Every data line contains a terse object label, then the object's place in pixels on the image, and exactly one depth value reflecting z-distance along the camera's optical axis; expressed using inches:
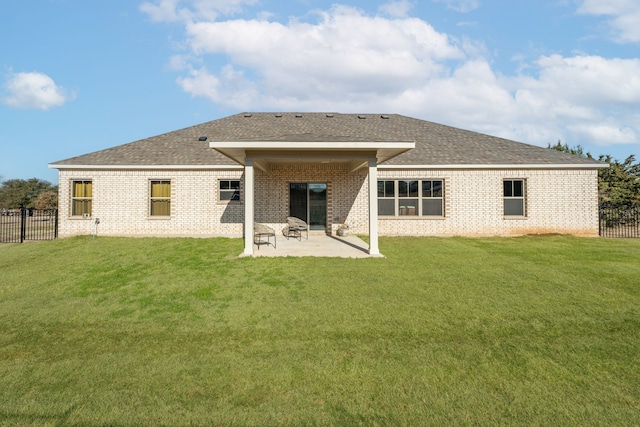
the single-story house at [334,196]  558.3
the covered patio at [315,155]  352.8
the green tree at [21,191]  2410.4
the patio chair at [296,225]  498.6
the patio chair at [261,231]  426.3
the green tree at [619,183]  877.2
